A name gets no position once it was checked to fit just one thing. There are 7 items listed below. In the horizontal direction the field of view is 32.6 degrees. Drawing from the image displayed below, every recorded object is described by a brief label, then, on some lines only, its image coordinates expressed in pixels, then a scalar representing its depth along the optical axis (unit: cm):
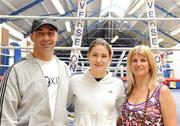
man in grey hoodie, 154
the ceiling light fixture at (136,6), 1166
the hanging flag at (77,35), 300
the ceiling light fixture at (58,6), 1032
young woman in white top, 166
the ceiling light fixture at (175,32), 1578
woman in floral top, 164
